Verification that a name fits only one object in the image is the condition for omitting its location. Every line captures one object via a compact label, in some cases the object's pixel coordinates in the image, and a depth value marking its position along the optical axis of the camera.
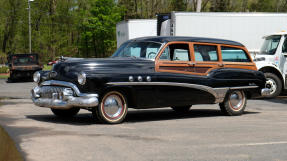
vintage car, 8.70
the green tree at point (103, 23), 76.19
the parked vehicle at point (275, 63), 16.88
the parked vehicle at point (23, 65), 32.03
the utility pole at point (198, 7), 39.62
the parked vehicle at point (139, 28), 26.53
